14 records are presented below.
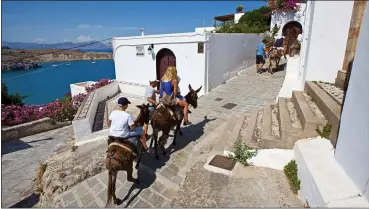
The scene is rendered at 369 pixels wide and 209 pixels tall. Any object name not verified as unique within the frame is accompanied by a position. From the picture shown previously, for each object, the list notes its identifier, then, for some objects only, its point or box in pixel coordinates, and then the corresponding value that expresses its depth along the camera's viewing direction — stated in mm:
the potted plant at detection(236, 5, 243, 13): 23531
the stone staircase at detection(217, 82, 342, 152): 3781
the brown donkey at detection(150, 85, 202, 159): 4361
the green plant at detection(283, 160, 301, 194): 3375
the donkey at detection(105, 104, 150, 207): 3281
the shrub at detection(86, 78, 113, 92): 12773
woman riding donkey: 4895
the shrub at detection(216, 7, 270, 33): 16141
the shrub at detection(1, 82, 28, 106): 10602
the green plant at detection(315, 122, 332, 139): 3659
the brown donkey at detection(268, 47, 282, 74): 11656
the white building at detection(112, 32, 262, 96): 10031
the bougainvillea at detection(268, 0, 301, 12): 16031
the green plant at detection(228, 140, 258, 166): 4047
